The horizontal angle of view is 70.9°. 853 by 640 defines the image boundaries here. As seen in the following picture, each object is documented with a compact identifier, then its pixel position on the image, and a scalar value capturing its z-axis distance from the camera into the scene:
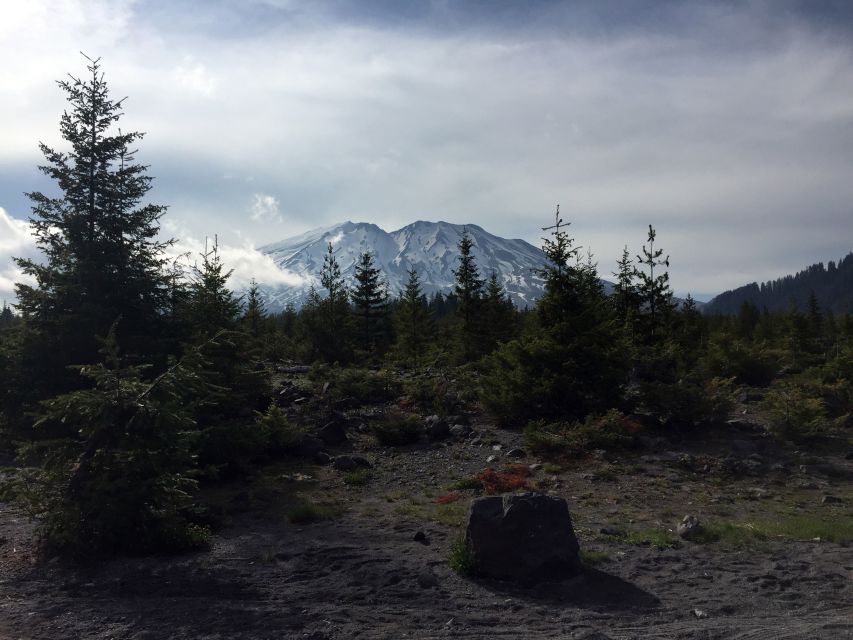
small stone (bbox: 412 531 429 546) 8.54
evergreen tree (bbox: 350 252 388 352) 36.72
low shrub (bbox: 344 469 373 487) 12.71
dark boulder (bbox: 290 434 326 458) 14.96
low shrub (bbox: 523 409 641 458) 14.05
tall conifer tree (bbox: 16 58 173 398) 12.70
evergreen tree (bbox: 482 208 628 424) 15.91
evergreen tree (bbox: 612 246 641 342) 23.48
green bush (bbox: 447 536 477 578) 7.23
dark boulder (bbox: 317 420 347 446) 16.25
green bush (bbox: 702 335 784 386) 23.86
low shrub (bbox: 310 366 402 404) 20.16
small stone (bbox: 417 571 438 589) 7.00
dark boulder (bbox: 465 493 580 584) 7.09
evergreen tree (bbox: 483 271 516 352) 31.26
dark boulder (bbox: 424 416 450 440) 16.47
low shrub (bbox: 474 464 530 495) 11.43
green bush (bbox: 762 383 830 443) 14.34
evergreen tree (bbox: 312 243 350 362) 31.55
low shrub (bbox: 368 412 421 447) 16.06
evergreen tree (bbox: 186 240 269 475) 12.88
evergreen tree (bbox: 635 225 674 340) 22.11
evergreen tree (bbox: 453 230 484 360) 29.92
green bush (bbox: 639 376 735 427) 15.37
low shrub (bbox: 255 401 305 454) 14.52
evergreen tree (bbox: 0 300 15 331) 62.45
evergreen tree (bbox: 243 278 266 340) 32.34
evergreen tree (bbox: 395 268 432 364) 31.98
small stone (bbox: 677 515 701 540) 8.53
